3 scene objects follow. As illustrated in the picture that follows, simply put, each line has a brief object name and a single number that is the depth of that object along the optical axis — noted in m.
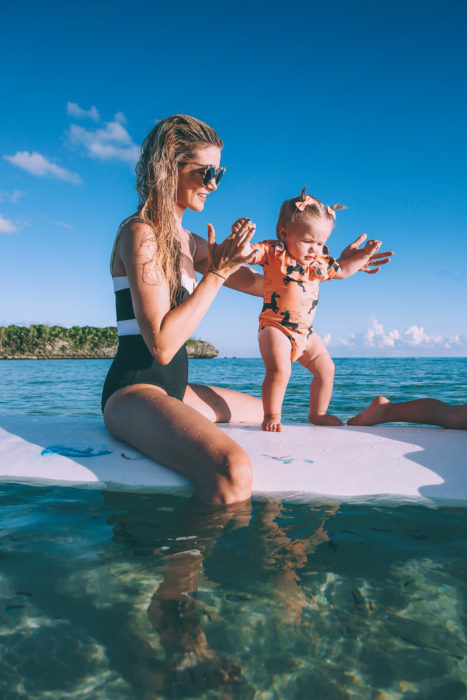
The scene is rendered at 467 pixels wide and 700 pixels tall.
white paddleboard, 2.23
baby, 3.14
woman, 2.04
